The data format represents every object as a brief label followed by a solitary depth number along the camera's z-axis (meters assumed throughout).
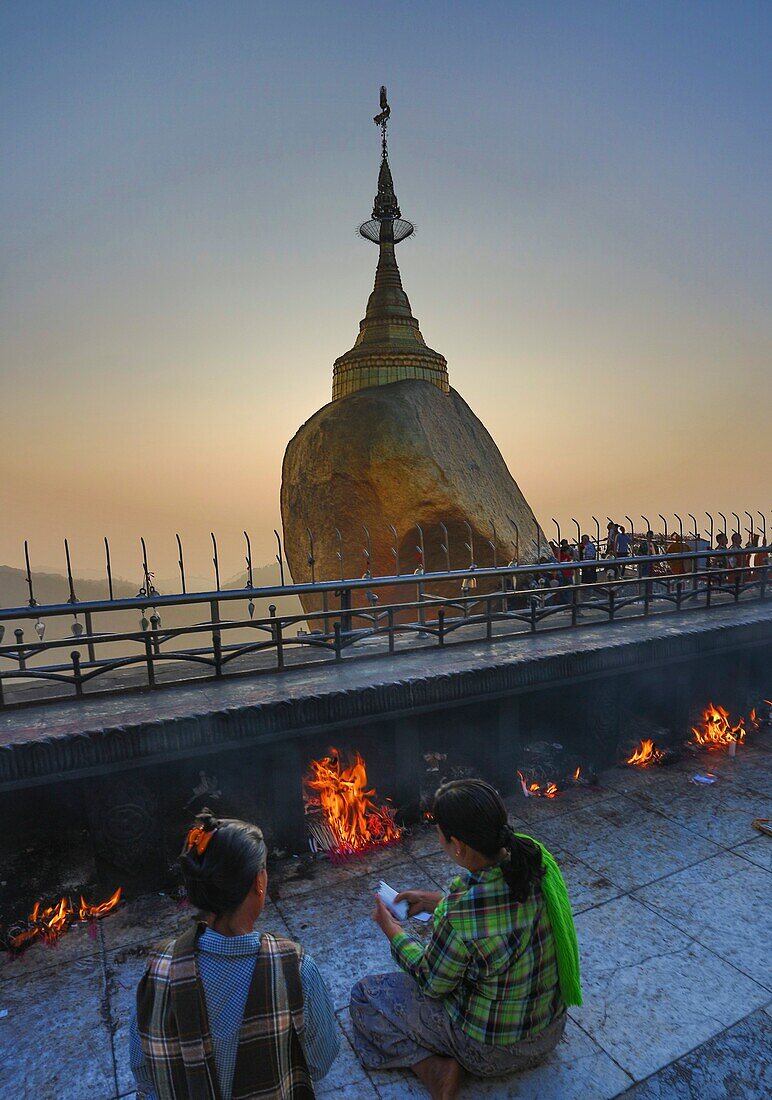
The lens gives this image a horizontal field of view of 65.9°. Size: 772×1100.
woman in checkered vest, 2.00
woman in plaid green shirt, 2.70
